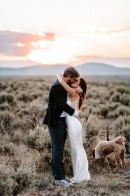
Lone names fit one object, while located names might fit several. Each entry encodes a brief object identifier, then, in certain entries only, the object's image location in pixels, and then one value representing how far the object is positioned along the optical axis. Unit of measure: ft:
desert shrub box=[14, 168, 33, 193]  19.88
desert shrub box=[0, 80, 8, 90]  102.40
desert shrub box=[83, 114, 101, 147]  32.60
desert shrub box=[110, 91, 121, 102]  74.15
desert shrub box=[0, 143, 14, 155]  29.69
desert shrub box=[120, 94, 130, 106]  67.65
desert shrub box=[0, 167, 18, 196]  18.83
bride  22.30
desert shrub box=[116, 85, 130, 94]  90.44
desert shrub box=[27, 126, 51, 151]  27.35
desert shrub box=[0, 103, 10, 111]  56.23
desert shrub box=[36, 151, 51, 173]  25.90
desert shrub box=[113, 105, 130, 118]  52.95
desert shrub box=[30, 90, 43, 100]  77.73
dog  26.24
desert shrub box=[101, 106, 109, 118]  54.91
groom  21.65
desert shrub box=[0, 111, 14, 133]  37.92
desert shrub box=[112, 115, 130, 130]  41.12
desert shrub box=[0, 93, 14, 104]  66.54
